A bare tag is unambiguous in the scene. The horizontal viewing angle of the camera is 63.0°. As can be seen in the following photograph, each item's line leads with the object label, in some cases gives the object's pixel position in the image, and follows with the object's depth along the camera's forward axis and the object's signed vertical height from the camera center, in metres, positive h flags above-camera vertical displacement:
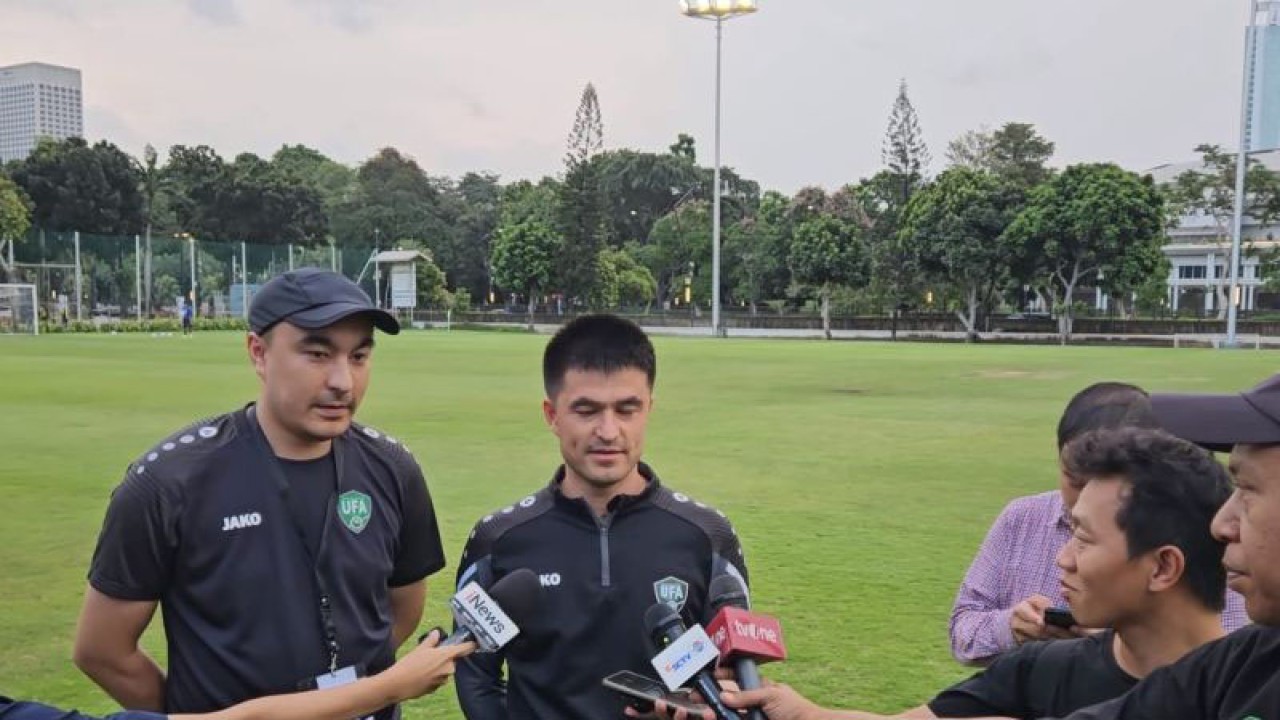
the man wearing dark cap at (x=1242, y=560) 1.80 -0.45
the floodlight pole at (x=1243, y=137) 41.47 +6.83
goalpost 48.28 -0.81
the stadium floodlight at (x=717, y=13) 55.44 +15.69
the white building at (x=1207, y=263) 63.31 +2.84
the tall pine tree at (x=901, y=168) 62.09 +8.20
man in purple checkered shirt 3.15 -0.81
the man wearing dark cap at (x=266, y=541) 2.73 -0.65
